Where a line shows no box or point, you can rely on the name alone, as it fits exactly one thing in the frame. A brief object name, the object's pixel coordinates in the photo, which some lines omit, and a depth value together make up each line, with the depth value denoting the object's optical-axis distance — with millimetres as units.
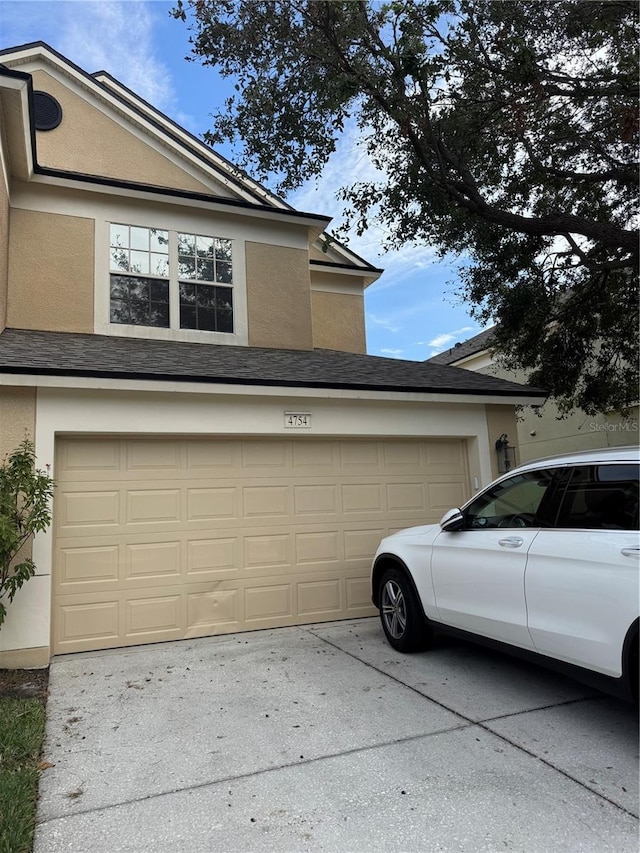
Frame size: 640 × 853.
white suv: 3391
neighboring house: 13367
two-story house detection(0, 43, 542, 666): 6023
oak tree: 7035
